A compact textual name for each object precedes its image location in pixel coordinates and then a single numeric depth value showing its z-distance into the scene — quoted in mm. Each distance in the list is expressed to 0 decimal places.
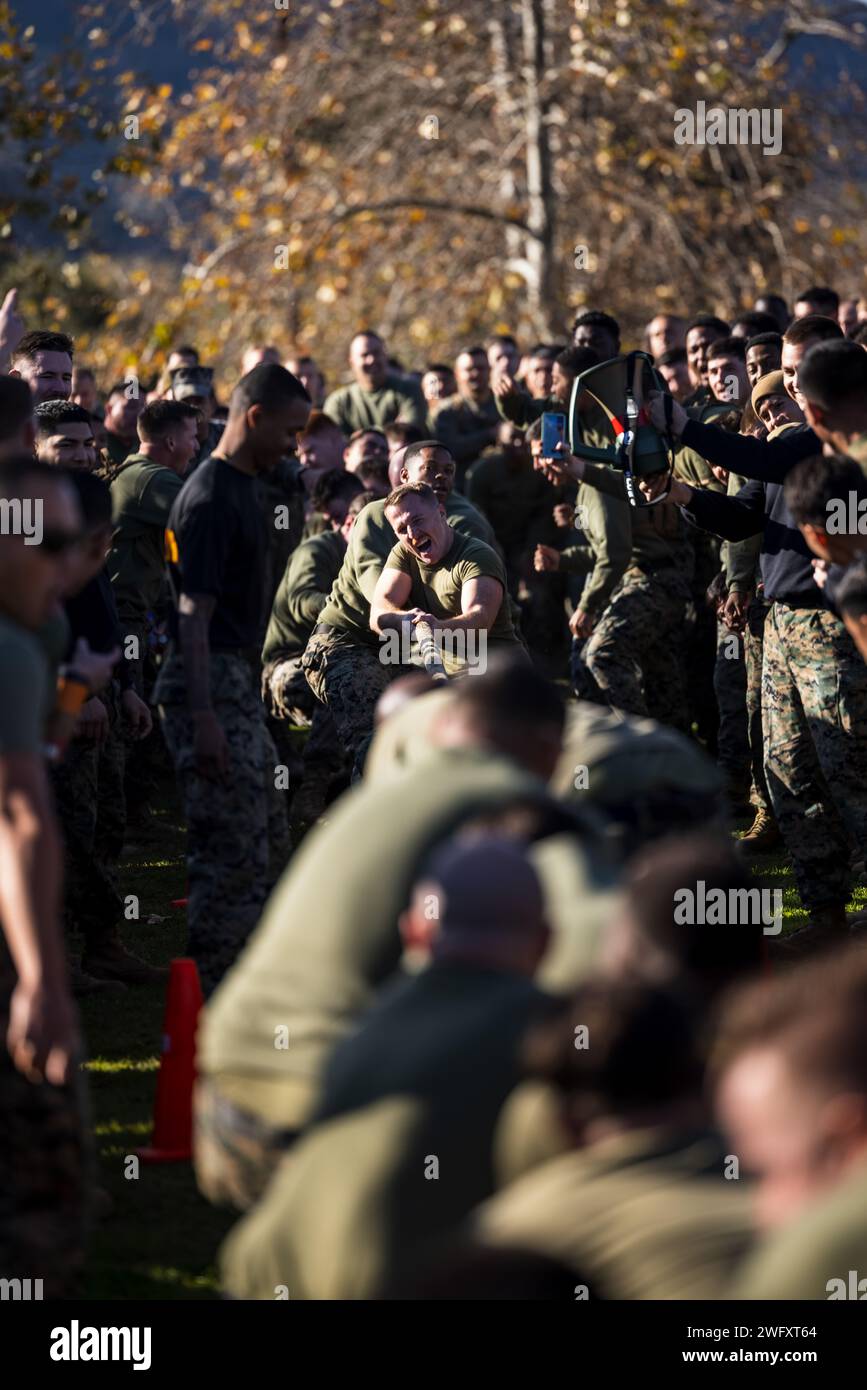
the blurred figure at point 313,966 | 7902
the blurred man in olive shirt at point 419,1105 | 6512
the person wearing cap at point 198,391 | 23000
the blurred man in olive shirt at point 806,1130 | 5230
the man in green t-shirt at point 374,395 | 26906
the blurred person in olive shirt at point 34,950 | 7992
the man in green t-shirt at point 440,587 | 16594
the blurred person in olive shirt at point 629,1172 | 5977
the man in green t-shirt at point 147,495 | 17891
